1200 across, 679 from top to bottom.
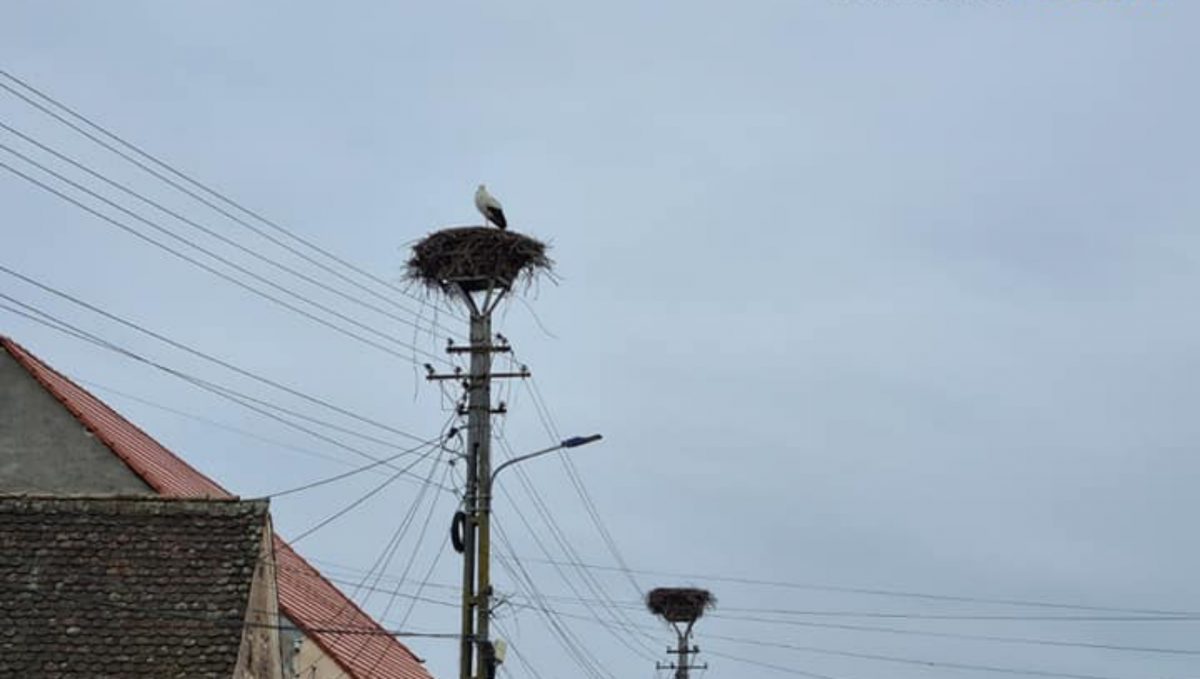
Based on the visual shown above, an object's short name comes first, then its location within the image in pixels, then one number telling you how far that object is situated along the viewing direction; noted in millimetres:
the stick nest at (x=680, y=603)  48719
